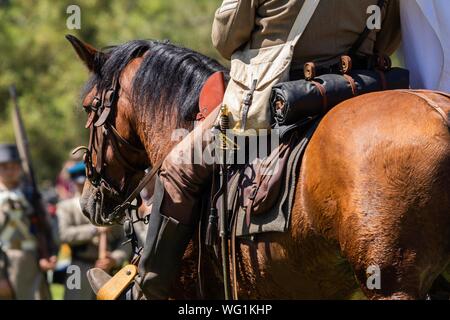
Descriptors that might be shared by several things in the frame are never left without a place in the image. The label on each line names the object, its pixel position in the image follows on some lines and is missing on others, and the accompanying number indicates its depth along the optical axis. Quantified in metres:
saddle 9.91
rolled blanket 9.94
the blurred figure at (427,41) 10.48
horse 8.62
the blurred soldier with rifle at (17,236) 22.02
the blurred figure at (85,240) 20.52
